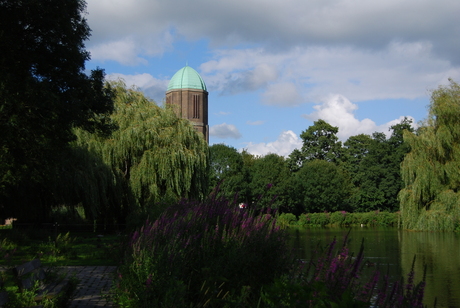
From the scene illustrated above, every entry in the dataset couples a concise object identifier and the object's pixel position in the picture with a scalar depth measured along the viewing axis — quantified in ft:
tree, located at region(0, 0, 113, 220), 43.47
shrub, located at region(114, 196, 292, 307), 21.34
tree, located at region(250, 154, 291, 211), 184.55
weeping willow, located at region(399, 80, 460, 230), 91.73
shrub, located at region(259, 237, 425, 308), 14.15
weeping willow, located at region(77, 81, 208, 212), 85.40
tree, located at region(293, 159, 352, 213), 188.96
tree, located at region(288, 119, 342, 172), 222.69
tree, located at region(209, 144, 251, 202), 195.38
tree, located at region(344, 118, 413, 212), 188.14
